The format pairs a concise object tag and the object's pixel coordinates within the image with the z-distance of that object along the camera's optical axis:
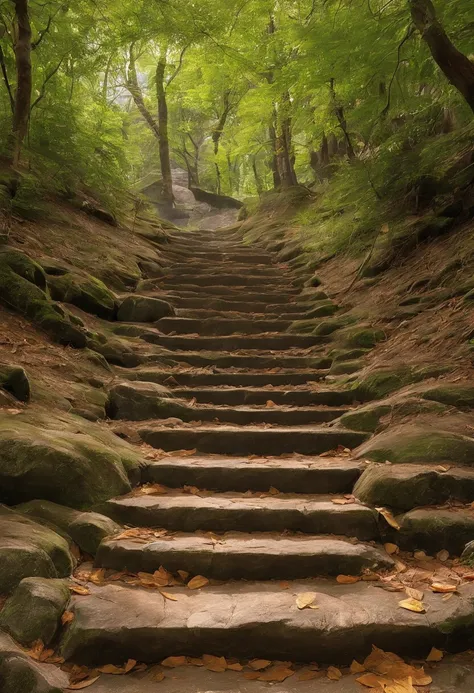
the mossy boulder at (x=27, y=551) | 2.46
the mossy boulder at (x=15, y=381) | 3.94
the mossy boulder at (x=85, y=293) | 6.58
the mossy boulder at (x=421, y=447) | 3.58
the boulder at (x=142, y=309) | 7.44
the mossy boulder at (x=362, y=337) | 6.39
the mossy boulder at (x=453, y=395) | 4.19
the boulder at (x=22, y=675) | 1.97
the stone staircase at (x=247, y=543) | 2.39
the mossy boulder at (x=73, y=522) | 3.04
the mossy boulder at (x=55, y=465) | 3.12
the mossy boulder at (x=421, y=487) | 3.28
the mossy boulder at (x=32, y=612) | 2.27
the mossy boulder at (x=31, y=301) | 5.61
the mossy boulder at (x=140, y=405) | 5.09
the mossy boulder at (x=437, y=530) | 2.98
